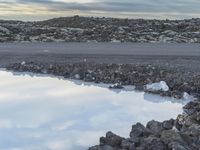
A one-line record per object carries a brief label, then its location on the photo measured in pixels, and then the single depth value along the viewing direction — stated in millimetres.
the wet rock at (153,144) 6404
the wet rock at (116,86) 12798
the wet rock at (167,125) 7591
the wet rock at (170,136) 6498
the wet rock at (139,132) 7117
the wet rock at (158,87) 12182
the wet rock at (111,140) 6838
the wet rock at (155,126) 7320
